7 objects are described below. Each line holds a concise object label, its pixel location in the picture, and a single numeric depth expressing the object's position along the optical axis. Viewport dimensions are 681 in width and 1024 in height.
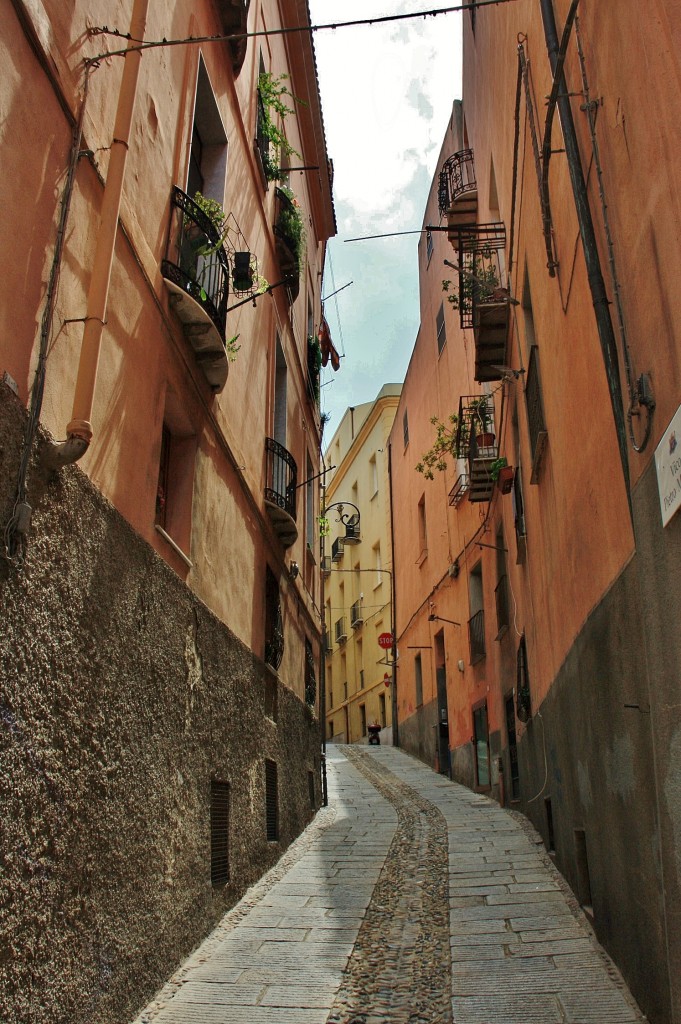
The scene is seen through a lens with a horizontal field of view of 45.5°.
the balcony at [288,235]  10.81
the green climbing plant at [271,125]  9.95
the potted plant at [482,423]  12.73
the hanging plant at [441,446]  13.91
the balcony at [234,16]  7.57
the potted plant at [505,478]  10.73
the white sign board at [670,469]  3.09
